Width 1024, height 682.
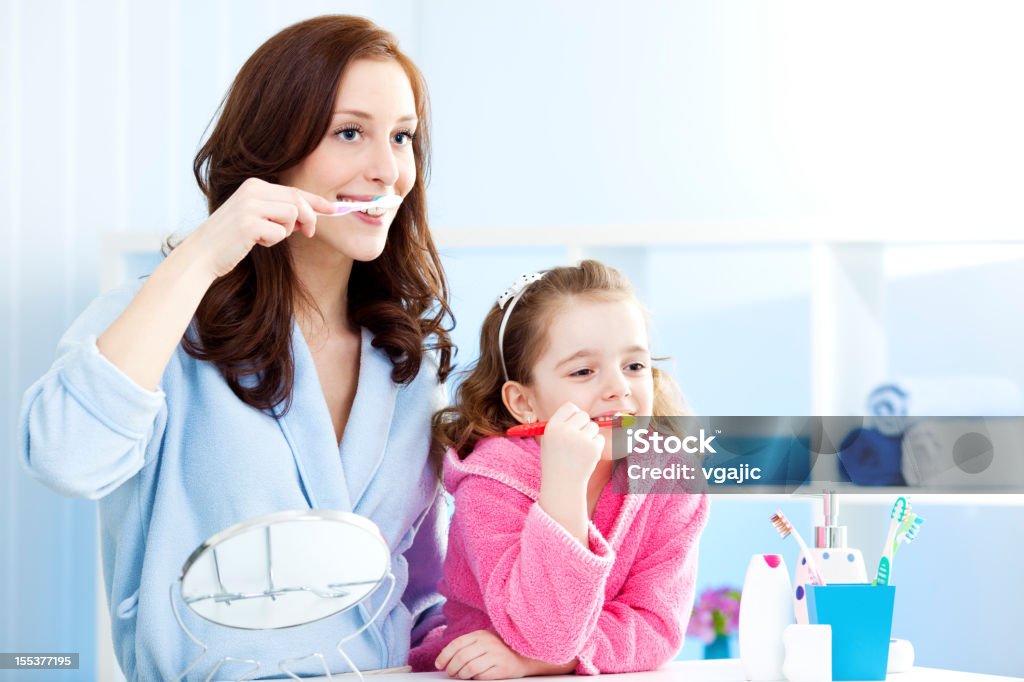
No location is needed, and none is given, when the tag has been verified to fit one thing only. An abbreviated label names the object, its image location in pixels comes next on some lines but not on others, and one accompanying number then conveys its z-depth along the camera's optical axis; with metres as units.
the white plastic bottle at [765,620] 3.03
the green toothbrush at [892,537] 3.01
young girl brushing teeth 3.07
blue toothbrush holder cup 3.00
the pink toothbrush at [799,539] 3.01
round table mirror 2.81
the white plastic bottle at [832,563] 3.02
